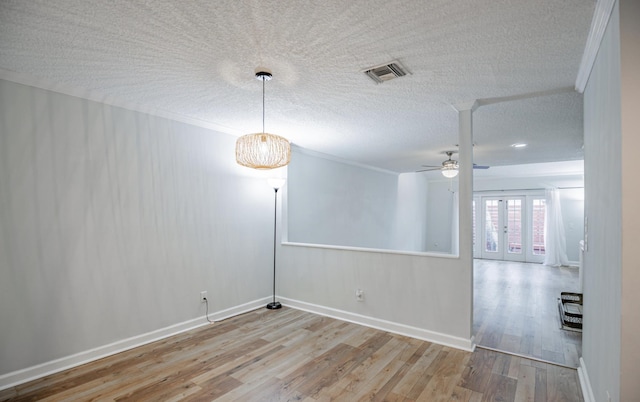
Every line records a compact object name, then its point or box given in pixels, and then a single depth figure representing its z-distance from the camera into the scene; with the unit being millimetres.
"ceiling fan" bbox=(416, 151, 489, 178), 5481
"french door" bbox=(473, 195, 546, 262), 8961
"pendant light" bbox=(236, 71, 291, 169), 2744
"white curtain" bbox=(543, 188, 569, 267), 8430
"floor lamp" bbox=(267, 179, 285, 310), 4363
